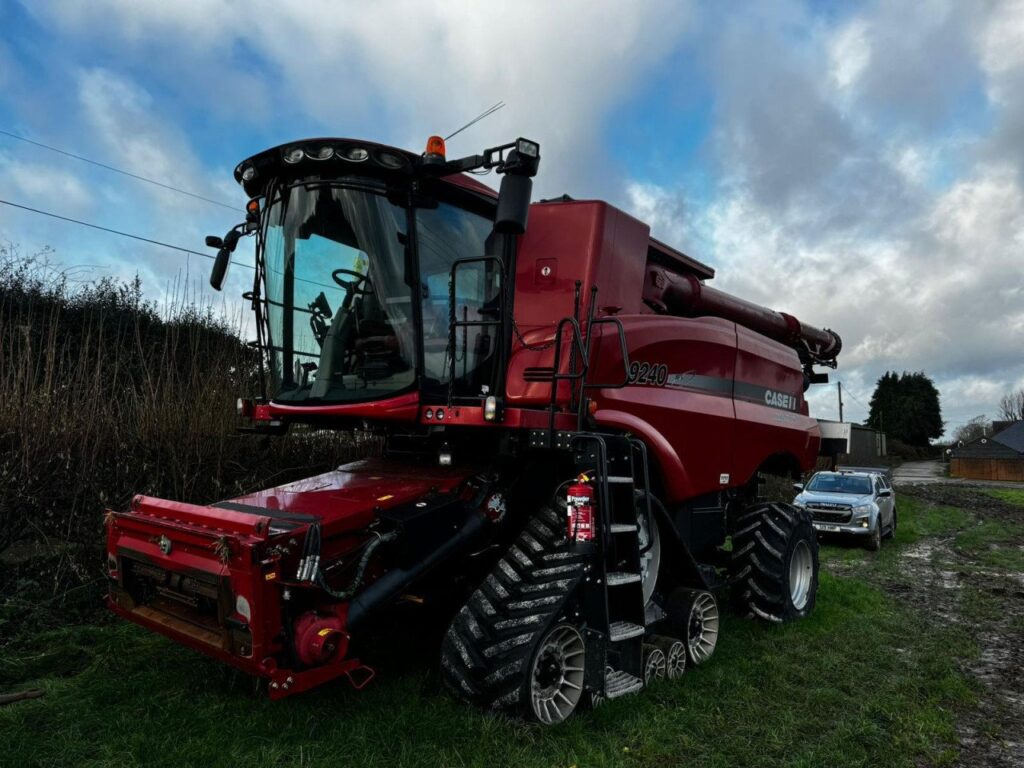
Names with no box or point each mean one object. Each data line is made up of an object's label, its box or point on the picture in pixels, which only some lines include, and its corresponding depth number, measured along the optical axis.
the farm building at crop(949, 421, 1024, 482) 46.62
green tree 71.44
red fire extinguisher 4.19
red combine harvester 3.92
